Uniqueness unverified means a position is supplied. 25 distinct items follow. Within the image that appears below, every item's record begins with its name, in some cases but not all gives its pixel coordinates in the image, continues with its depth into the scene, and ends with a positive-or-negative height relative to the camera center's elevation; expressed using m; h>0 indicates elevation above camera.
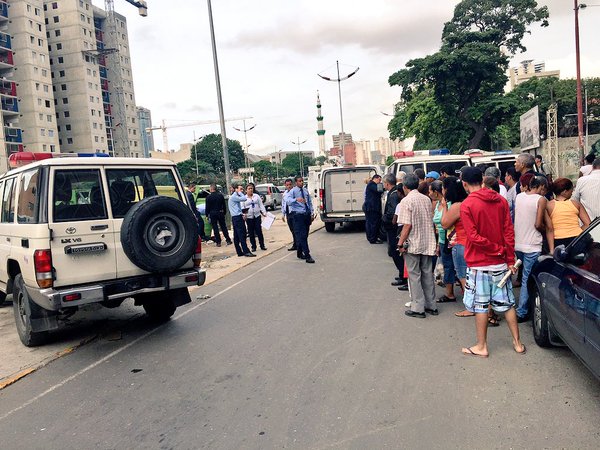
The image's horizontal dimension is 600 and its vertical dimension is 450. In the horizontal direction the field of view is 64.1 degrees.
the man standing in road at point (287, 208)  10.76 -0.57
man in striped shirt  5.57 -0.39
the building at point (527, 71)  128.34 +28.21
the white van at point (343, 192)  14.93 -0.39
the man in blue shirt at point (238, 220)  11.41 -0.78
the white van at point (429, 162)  12.48 +0.26
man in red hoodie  4.35 -0.81
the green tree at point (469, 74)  28.69 +5.93
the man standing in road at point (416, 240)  5.74 -0.80
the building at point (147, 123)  165.48 +26.87
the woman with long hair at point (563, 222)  5.19 -0.65
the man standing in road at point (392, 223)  7.21 -0.71
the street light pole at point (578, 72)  20.64 +3.93
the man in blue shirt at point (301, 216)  10.13 -0.70
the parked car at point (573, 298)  3.21 -1.04
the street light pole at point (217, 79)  17.31 +3.96
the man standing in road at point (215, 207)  13.41 -0.50
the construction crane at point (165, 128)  99.11 +14.20
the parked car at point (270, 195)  29.77 -0.67
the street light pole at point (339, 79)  35.12 +7.39
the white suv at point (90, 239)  4.83 -0.43
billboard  25.60 +1.94
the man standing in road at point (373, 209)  11.57 -0.78
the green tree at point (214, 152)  90.88 +7.14
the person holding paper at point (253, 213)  11.82 -0.66
